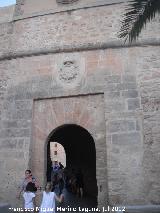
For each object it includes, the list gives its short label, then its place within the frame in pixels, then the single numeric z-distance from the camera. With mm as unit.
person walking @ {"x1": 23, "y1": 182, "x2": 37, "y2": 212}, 5879
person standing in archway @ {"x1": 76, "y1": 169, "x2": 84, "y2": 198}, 9750
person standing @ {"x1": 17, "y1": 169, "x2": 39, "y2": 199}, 6187
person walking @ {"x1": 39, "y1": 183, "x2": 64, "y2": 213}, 5199
